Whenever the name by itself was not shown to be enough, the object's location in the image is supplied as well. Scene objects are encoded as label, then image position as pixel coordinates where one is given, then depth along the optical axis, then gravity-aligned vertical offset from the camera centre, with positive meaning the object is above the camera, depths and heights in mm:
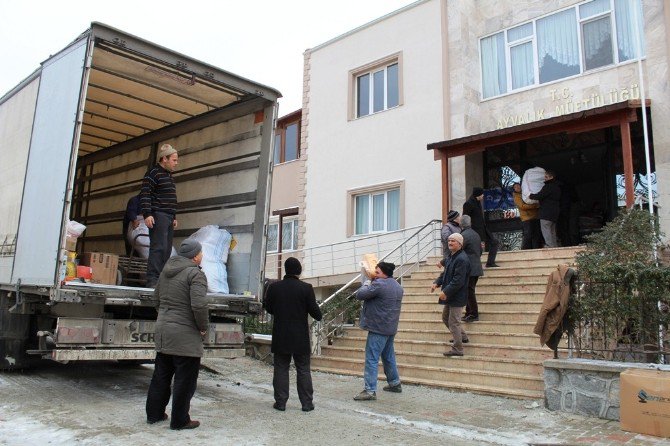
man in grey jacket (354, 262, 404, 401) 6895 +113
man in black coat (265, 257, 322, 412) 6168 -44
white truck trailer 5980 +1835
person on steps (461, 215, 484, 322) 8690 +988
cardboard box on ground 5051 -580
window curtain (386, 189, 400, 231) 14328 +2894
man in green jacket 5160 -112
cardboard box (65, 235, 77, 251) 6762 +889
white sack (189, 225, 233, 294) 7500 +902
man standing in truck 6984 +1362
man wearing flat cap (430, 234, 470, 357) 7836 +525
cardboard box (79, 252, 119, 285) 7062 +669
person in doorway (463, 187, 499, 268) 10578 +2016
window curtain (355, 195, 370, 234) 15039 +2902
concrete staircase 7402 -138
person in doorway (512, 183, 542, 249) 11641 +2105
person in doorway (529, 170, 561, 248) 11055 +2331
